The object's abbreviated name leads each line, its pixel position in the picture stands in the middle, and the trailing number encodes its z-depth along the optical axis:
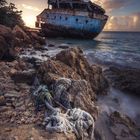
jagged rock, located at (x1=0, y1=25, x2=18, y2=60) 6.90
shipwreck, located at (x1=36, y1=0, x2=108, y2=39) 22.78
